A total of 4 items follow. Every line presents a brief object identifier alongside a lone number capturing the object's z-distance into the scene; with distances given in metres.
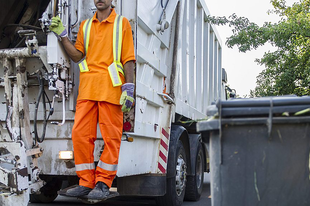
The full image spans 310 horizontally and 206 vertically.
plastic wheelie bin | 2.42
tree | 10.44
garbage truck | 3.59
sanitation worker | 3.59
